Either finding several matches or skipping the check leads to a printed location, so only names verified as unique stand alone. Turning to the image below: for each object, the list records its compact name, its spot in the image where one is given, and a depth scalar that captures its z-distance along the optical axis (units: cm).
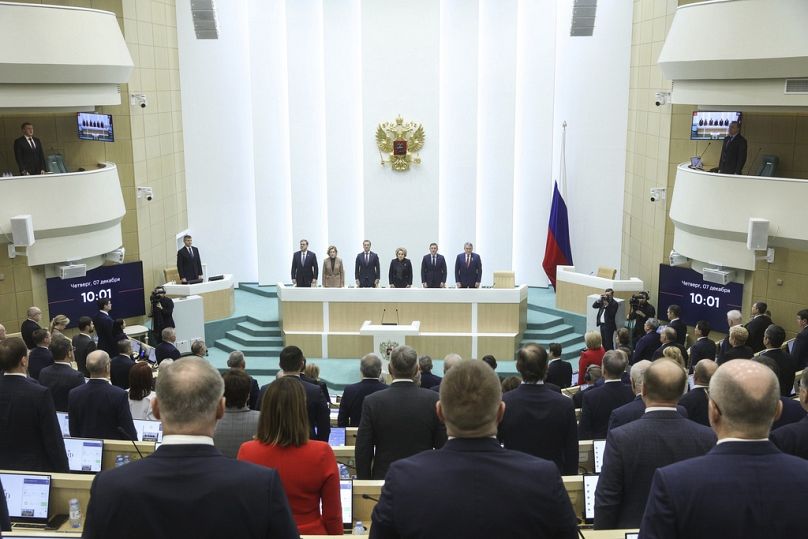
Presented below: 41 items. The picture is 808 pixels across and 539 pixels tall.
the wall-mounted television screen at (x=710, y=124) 1345
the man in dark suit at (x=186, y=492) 262
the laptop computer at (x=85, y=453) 607
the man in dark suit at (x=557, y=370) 952
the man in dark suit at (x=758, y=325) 1159
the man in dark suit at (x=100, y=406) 633
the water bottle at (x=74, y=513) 532
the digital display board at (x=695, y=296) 1384
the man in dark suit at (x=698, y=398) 640
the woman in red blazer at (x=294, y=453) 378
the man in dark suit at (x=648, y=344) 1148
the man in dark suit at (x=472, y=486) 260
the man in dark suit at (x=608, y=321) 1417
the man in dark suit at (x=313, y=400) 596
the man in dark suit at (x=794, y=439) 506
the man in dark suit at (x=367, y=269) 1560
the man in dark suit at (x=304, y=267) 1548
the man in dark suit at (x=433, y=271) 1567
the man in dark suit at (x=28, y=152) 1326
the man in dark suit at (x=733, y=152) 1290
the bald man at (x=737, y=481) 269
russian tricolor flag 1827
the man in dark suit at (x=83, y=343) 1075
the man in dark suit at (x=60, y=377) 740
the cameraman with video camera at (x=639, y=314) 1413
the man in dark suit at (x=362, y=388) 700
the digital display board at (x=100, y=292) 1430
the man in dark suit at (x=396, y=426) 516
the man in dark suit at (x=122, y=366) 931
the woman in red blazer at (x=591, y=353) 964
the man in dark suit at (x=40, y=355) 868
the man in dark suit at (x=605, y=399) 656
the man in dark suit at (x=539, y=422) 525
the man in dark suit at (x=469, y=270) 1558
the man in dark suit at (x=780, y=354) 918
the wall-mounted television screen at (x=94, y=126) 1456
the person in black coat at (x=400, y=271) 1545
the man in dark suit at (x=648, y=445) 407
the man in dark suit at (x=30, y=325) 1116
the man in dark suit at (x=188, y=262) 1591
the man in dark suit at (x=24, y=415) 548
